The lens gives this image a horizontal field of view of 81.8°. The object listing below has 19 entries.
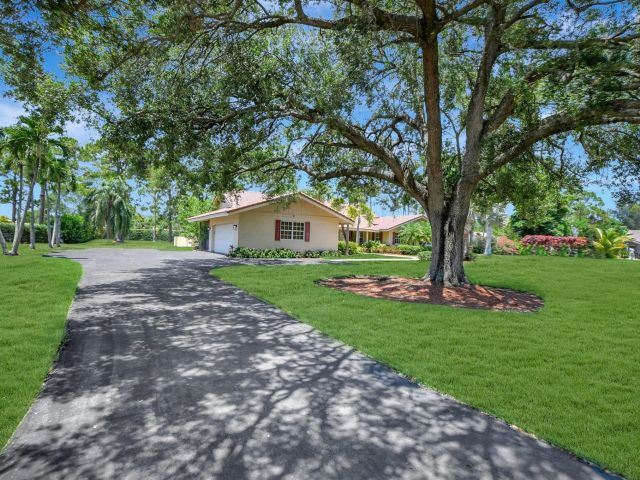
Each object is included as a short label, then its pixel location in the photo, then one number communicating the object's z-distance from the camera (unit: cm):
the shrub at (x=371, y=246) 3459
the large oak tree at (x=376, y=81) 724
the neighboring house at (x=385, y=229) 3988
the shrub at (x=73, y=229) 3519
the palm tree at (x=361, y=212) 2932
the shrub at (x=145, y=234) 5100
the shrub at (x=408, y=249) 3160
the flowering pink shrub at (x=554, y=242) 2120
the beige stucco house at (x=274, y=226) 2323
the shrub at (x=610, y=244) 2020
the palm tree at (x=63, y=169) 2312
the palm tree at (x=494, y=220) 2255
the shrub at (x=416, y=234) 3447
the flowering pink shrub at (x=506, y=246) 2703
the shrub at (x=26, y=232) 3061
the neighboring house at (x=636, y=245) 3536
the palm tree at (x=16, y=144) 1911
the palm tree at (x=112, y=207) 3812
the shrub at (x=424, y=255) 2073
